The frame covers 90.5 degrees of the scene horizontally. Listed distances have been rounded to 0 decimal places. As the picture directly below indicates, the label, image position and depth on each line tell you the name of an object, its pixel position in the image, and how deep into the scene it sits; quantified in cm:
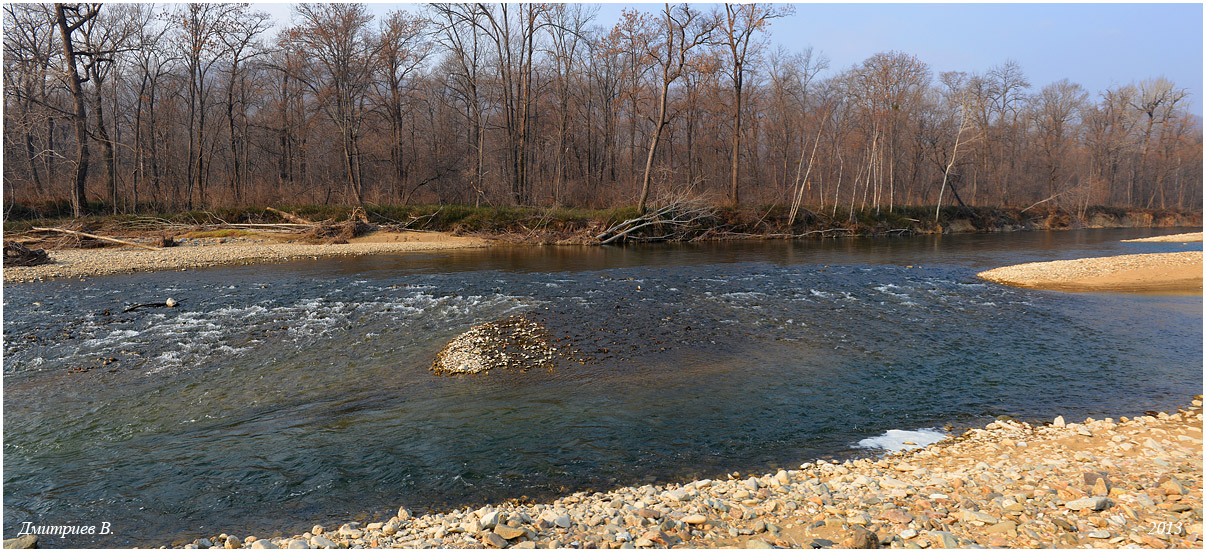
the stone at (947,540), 377
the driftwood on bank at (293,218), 2811
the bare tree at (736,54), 3281
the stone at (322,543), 407
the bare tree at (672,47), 3025
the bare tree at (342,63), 3219
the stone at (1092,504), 413
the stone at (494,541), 396
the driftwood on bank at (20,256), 1759
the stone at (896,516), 414
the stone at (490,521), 420
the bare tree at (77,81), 2441
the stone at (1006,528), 392
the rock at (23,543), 422
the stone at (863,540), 384
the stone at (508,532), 406
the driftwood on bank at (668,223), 2962
